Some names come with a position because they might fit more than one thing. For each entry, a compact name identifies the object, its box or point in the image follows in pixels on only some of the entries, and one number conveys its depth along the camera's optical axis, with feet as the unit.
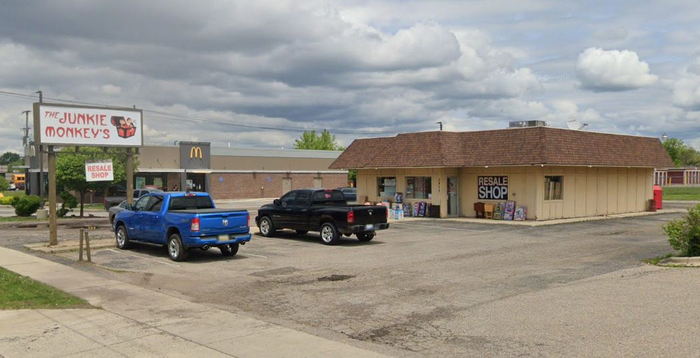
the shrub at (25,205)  110.32
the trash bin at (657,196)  115.65
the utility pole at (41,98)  144.18
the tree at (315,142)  359.66
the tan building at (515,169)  90.43
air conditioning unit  98.72
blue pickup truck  50.34
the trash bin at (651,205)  113.50
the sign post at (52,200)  60.08
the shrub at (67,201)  111.31
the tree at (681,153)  372.58
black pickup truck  62.28
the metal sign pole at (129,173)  67.05
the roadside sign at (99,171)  65.82
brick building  188.14
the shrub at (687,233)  46.24
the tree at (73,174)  107.76
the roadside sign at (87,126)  59.93
